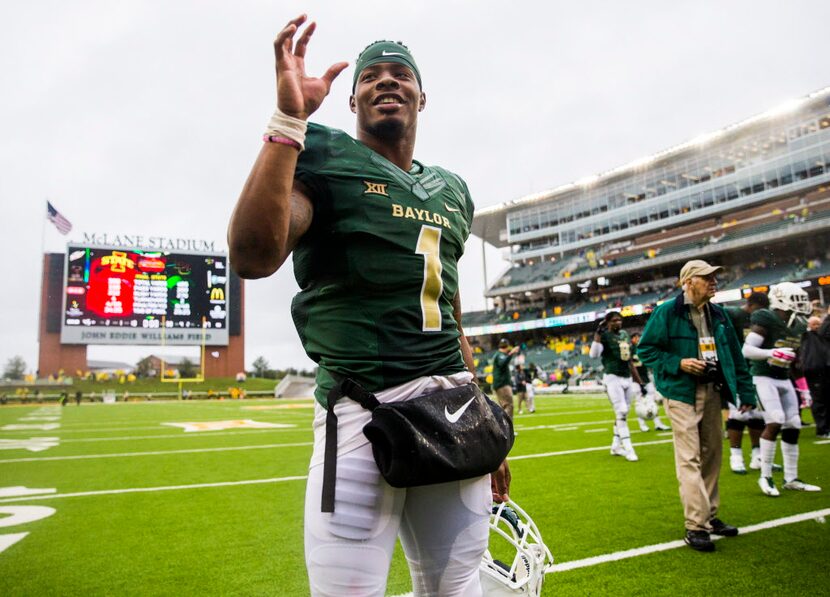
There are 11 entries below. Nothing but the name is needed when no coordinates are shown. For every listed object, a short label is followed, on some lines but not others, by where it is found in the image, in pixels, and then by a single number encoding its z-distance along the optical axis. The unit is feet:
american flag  133.18
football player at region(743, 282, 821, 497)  18.61
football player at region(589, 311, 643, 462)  26.50
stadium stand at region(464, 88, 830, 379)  130.31
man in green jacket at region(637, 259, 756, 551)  13.85
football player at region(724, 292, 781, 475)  20.89
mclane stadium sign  162.67
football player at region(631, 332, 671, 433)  35.19
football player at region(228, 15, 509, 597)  4.30
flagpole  162.71
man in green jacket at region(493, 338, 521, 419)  39.40
